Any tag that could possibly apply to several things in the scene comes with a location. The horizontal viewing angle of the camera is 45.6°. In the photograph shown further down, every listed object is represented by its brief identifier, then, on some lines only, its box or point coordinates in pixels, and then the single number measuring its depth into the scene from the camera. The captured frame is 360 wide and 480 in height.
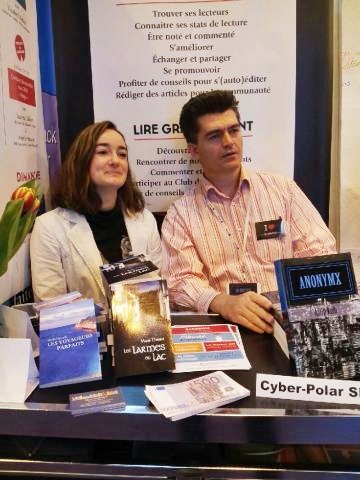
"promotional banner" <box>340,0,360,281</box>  1.92
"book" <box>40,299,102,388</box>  0.93
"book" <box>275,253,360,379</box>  0.90
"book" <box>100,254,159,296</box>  1.07
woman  1.80
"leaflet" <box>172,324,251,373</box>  0.98
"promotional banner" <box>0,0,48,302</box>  1.51
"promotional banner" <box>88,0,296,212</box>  2.00
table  0.79
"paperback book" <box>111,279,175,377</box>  0.94
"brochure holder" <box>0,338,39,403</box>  0.88
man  1.89
